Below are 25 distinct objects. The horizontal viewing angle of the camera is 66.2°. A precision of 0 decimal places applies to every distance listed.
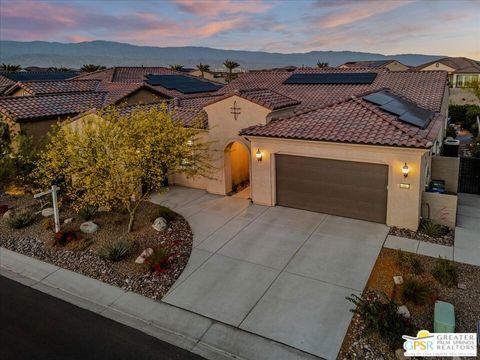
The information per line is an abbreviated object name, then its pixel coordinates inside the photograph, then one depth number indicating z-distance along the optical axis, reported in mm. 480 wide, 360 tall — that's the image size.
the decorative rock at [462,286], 9840
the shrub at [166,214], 14962
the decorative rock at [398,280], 10127
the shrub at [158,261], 11148
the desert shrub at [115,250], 11898
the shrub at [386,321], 7871
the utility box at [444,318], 7750
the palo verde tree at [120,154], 12273
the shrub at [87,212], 15348
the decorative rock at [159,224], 14055
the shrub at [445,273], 10031
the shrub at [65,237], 13302
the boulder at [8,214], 15867
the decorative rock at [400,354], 7473
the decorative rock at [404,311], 8588
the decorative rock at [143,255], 11738
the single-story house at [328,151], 13492
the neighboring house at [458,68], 66375
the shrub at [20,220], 14891
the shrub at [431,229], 13078
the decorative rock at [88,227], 14133
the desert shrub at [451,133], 30703
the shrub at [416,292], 9188
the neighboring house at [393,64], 72406
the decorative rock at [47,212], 15891
